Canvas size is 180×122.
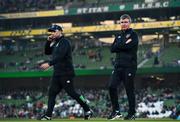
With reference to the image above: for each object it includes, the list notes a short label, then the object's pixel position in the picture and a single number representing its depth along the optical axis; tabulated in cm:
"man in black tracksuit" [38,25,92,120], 1175
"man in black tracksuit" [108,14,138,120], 1149
